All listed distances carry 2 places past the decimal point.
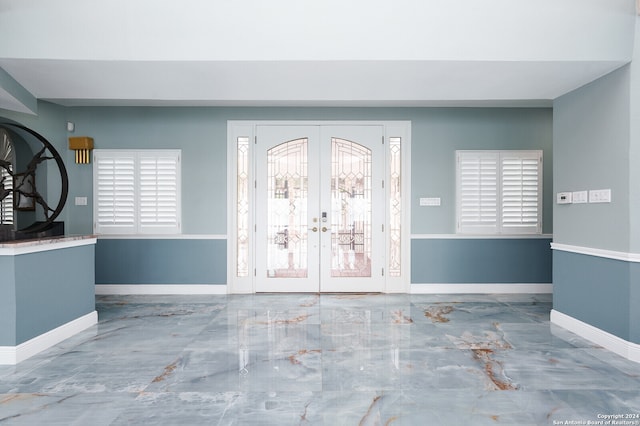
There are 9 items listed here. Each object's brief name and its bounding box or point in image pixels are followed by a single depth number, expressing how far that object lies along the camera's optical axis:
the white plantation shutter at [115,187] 5.32
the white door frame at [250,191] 5.38
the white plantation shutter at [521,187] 5.37
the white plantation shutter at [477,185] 5.36
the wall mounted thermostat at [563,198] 3.86
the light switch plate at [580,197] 3.61
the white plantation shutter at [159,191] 5.33
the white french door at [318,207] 5.39
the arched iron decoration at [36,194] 3.51
